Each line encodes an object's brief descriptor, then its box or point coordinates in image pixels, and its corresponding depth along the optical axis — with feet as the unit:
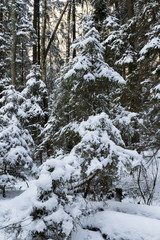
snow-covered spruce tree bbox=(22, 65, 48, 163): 35.19
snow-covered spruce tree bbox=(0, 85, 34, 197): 18.57
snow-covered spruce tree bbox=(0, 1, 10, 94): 40.50
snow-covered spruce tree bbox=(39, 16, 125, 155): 19.56
